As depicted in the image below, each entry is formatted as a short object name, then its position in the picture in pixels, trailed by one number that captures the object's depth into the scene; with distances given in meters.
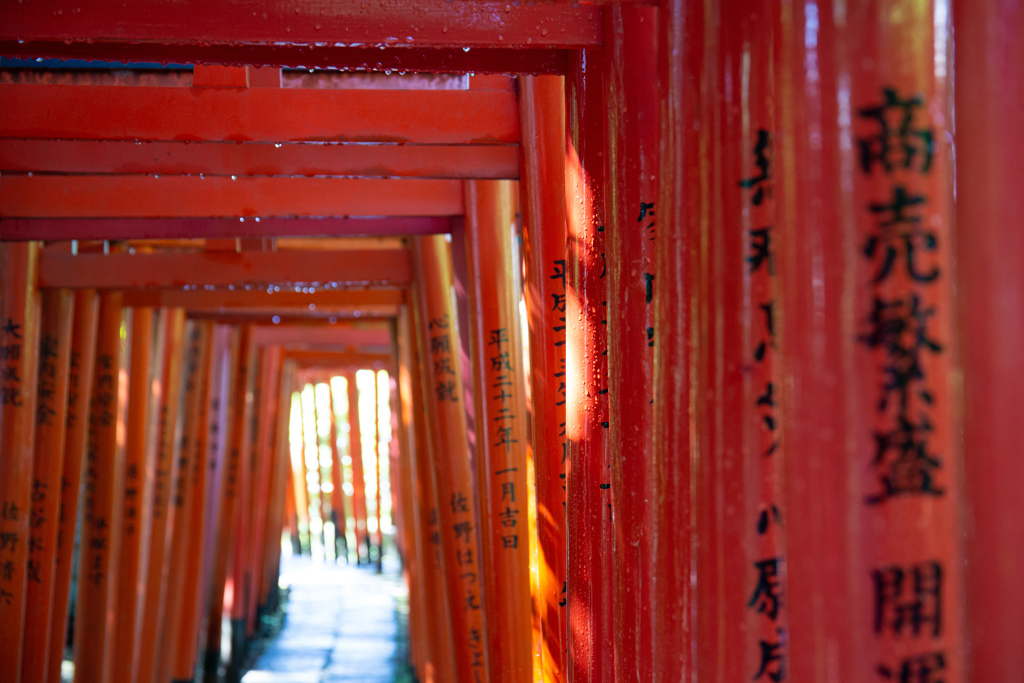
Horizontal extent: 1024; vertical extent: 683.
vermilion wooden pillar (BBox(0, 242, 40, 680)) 6.56
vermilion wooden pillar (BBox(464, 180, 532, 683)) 4.86
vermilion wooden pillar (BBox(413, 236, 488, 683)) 5.89
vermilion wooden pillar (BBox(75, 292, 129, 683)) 8.15
